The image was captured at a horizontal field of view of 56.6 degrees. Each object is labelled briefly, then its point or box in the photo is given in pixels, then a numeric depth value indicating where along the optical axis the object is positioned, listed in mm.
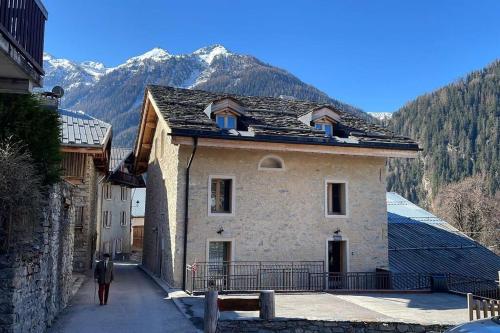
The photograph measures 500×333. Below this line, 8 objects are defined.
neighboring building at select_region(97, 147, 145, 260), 30750
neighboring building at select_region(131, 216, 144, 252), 46369
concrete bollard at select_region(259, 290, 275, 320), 11102
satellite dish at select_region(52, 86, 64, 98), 16481
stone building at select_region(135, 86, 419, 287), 16734
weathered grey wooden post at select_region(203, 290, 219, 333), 10414
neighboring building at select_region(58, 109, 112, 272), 19312
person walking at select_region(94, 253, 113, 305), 13383
